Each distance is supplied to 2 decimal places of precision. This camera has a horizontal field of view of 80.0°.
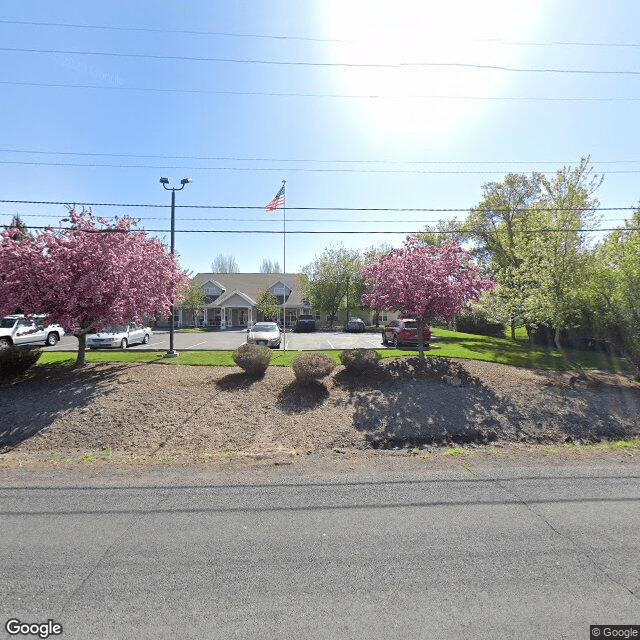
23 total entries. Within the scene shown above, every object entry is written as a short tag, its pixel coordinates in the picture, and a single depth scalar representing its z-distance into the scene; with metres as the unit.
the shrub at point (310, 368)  10.56
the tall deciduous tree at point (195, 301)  39.33
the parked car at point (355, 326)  35.84
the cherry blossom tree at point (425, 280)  11.84
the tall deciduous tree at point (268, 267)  100.61
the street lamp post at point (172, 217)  14.58
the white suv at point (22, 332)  19.20
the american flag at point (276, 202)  14.50
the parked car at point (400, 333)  19.08
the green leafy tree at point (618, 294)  10.96
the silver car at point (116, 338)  19.25
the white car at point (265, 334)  19.88
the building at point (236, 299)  42.62
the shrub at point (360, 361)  11.55
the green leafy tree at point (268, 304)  38.94
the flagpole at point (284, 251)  18.14
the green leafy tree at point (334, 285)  41.38
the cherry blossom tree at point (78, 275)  10.38
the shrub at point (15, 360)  11.16
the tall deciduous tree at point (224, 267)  95.00
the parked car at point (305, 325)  36.41
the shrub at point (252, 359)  11.24
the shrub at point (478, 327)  32.19
